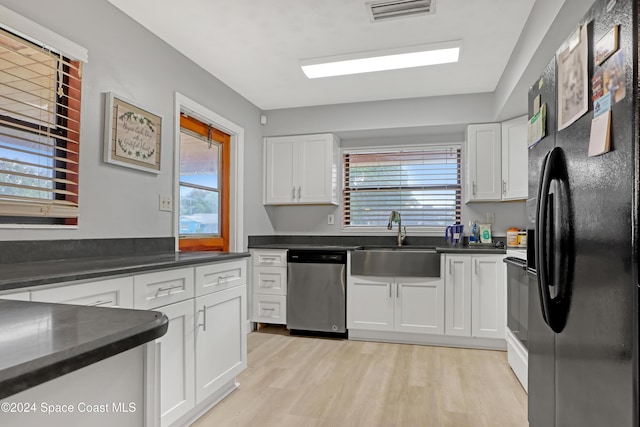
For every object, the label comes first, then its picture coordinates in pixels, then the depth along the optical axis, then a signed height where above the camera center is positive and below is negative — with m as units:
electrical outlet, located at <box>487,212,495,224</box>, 3.97 +0.05
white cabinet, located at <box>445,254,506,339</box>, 3.35 -0.66
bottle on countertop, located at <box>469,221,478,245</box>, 3.91 -0.13
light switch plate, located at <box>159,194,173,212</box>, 2.68 +0.12
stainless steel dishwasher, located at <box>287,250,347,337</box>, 3.70 -0.70
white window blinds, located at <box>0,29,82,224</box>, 1.72 +0.44
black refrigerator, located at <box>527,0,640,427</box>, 0.81 -0.04
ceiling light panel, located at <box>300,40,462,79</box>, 2.85 +1.29
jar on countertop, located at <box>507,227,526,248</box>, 3.59 -0.14
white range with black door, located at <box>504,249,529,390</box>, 2.45 -0.64
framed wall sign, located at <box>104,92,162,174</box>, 2.21 +0.53
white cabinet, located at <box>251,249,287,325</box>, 3.88 -0.68
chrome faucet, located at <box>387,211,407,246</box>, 4.12 +0.00
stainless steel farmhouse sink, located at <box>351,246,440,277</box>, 3.50 -0.39
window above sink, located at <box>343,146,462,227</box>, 4.25 +0.40
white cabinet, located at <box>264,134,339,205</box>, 4.18 +0.57
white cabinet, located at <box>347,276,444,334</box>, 3.49 -0.78
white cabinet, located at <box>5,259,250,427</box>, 1.56 -0.56
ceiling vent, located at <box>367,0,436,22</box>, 2.28 +1.32
